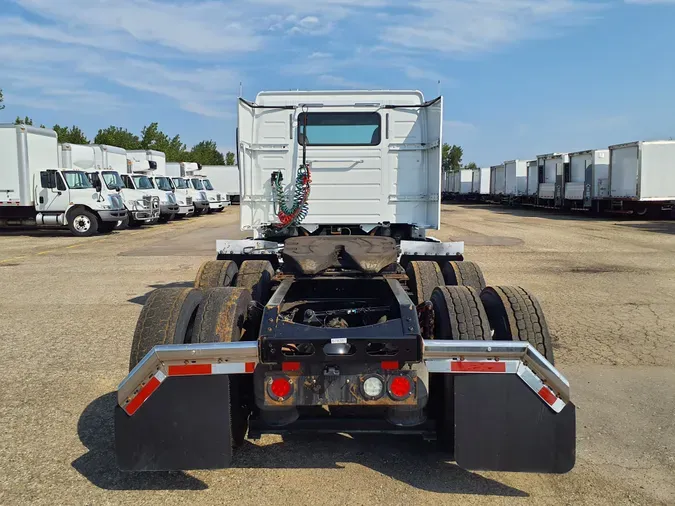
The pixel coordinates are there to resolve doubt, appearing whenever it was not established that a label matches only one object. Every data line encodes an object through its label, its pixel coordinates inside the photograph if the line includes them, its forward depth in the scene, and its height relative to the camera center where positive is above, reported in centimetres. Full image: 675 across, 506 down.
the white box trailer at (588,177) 2961 +60
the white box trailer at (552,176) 3400 +72
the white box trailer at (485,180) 5100 +71
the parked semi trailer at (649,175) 2586 +60
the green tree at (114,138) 5231 +431
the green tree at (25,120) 4219 +474
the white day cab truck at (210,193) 3384 -31
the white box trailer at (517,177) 4150 +79
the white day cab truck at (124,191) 2133 -14
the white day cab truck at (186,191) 3045 -17
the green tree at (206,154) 7044 +404
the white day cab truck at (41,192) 1995 -16
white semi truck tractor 317 -96
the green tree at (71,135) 4796 +424
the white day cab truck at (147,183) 2516 +19
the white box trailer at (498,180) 4541 +68
